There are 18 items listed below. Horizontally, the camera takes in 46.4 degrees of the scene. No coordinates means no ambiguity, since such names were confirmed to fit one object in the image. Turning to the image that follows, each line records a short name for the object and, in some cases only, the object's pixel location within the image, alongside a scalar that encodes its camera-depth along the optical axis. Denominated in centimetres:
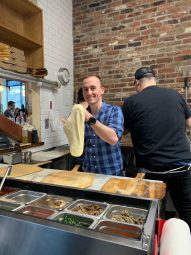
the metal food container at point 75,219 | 93
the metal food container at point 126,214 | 93
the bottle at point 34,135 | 281
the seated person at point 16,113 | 305
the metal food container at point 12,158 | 222
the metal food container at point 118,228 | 87
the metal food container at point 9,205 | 106
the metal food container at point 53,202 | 106
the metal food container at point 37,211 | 101
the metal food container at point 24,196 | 118
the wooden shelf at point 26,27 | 253
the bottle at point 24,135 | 269
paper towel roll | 76
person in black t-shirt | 188
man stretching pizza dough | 178
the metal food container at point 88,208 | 99
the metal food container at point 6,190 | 125
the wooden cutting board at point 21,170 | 165
